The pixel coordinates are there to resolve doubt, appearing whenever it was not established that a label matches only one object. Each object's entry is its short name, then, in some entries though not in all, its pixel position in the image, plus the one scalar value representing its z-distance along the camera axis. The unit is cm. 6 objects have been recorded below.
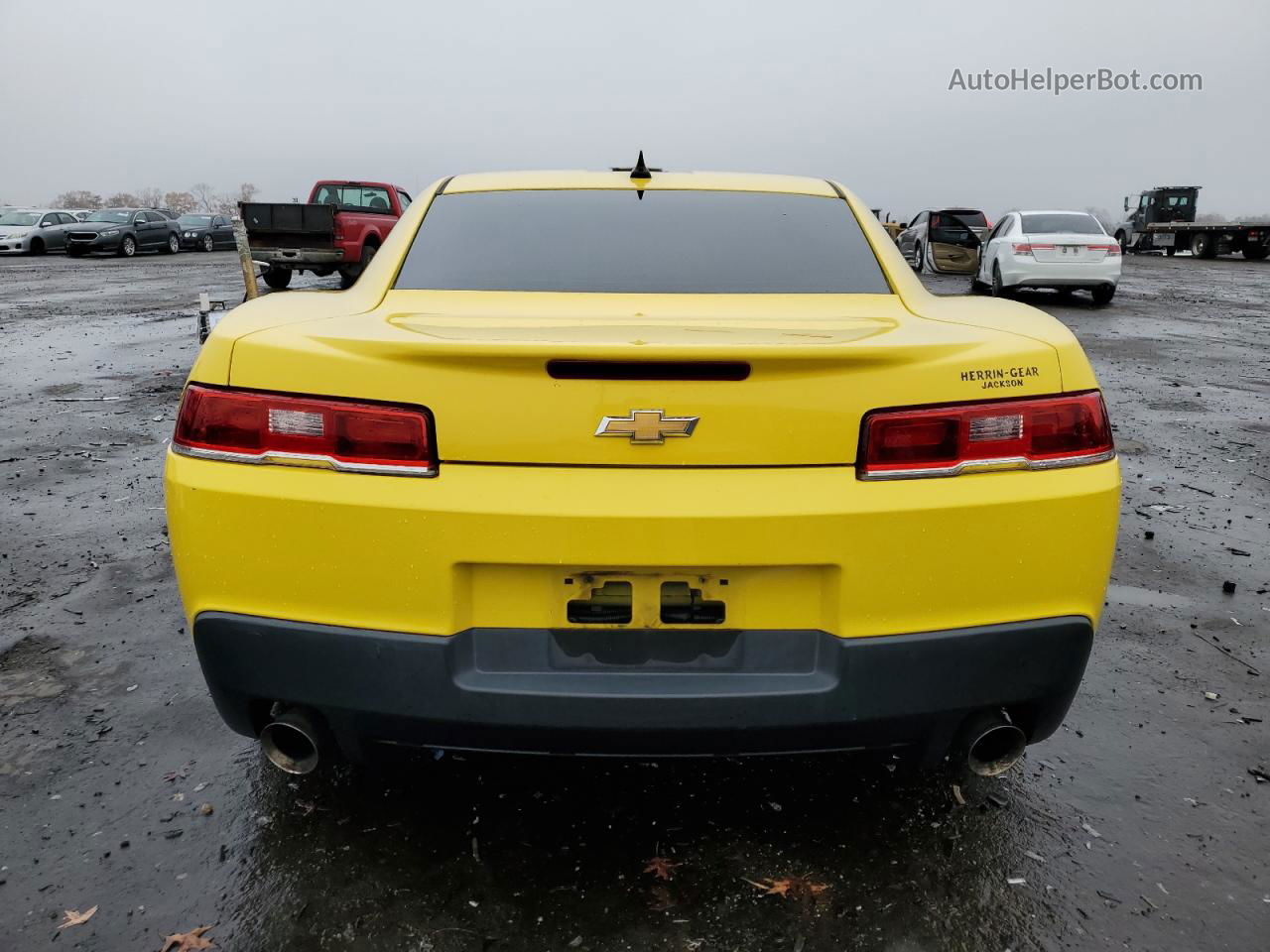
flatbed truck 3359
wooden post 698
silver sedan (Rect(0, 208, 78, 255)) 3105
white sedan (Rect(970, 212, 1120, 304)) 1548
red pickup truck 1778
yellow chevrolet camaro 189
